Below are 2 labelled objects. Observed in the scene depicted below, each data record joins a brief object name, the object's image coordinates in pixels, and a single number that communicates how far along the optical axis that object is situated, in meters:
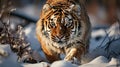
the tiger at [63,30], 10.18
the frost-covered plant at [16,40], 10.13
